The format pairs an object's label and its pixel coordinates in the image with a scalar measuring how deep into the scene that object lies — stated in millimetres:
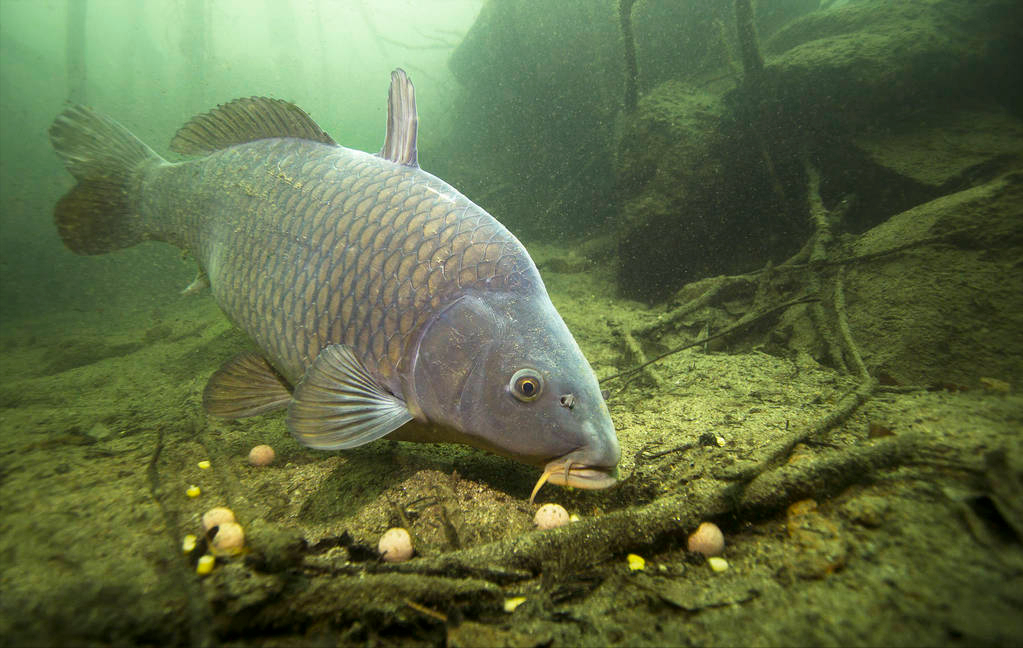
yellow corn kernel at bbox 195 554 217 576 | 320
